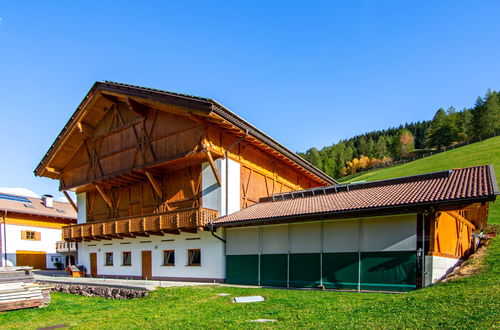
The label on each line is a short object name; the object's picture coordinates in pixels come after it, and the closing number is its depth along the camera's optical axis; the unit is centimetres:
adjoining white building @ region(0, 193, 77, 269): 3170
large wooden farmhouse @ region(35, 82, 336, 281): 1798
